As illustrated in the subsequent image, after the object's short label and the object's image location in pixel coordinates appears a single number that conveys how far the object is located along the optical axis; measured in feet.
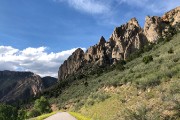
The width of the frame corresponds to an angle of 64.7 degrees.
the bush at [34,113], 124.21
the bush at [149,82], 38.37
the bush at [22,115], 122.43
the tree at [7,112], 122.90
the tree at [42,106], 122.19
